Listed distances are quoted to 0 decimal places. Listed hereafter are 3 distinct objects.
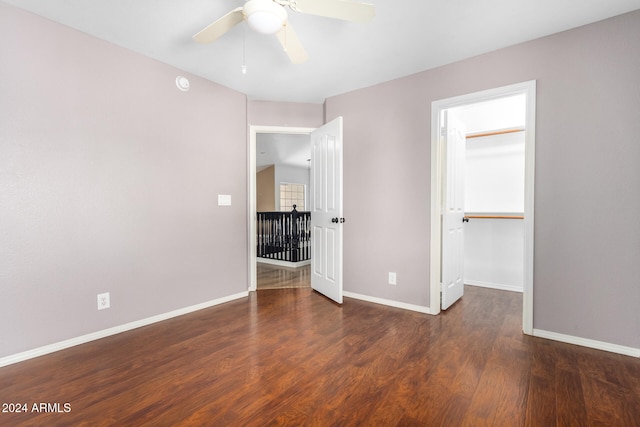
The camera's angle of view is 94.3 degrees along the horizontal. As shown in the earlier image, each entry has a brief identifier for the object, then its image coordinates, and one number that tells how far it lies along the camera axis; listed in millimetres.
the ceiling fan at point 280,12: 1527
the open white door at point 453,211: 3008
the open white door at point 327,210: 3246
